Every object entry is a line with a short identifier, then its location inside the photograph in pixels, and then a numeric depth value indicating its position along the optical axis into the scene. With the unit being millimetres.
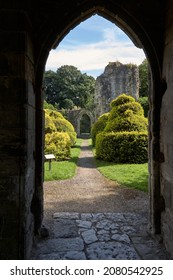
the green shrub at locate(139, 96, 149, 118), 26816
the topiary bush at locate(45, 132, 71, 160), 13109
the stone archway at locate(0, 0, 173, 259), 3049
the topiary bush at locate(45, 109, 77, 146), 17203
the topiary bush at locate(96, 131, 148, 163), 11641
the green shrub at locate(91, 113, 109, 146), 17172
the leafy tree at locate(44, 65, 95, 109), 42094
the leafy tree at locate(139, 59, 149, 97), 32625
